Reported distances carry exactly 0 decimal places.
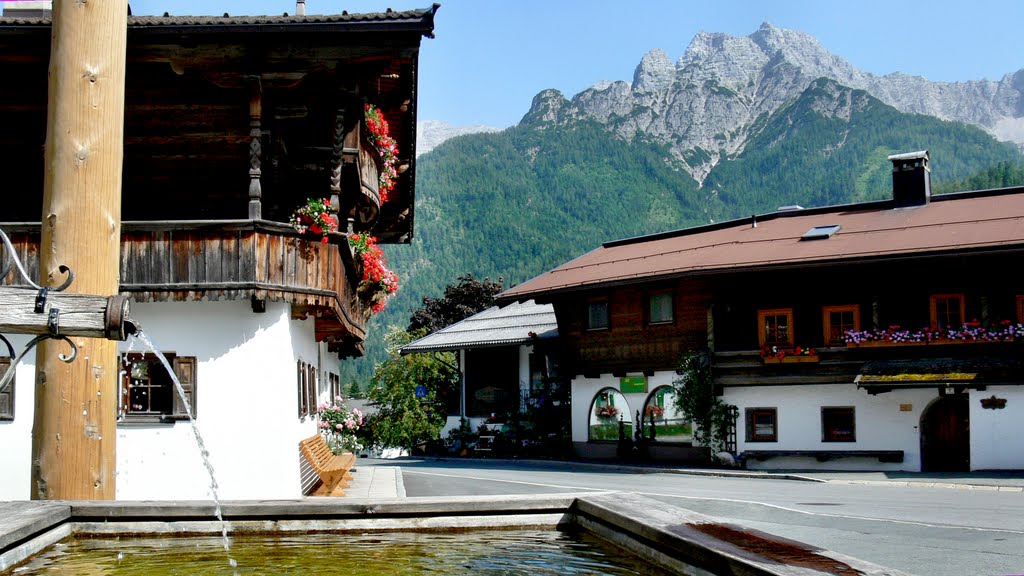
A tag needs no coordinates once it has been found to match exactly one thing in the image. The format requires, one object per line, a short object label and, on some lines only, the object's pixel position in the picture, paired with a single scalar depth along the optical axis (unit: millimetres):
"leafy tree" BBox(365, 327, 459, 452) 45875
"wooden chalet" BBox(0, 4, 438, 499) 15672
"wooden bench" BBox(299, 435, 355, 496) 16906
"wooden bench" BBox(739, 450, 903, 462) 29484
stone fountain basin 7258
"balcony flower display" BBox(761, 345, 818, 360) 30562
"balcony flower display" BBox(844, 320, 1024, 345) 27672
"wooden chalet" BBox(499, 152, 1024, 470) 28062
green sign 34406
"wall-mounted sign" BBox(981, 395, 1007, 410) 27359
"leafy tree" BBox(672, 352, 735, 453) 31828
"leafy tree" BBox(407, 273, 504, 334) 67875
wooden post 8414
